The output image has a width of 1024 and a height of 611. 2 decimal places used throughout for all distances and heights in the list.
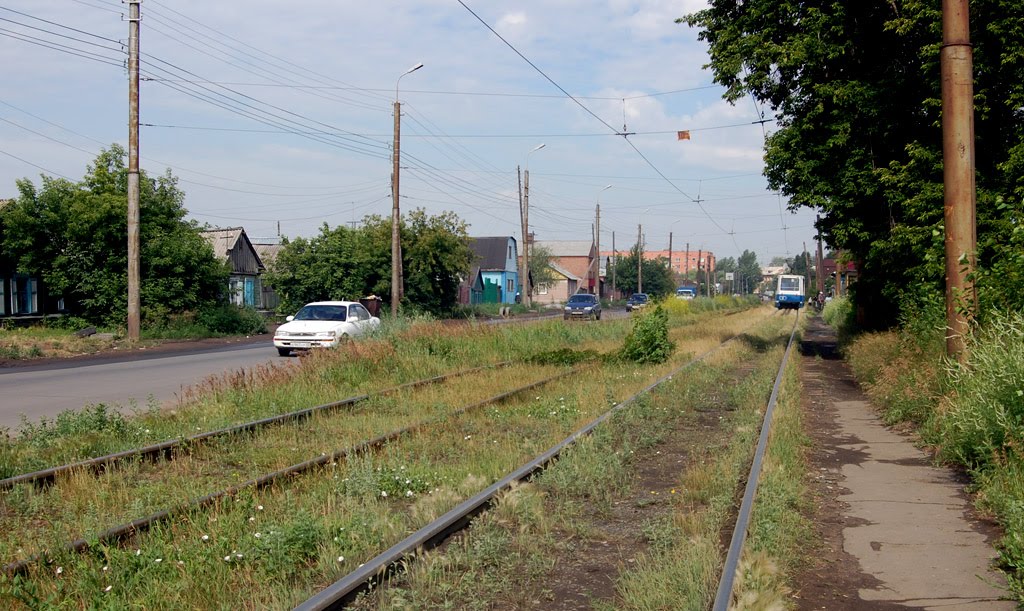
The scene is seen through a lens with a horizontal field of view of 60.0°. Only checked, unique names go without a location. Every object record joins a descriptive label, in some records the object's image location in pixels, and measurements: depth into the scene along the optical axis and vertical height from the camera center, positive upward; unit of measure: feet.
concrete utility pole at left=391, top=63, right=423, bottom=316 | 113.50 +7.18
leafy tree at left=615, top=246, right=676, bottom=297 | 344.49 +2.93
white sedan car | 72.90 -3.62
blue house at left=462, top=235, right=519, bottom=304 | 282.97 +5.03
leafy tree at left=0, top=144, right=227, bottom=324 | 103.09 +4.33
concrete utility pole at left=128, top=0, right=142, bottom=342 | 86.02 +11.31
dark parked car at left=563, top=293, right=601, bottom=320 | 161.99 -4.49
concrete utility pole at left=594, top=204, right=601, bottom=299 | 233.58 +14.47
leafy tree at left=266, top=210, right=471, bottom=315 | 140.05 +3.22
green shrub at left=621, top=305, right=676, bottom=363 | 65.82 -4.40
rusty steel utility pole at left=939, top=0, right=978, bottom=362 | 34.94 +5.26
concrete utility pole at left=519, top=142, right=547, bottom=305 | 173.99 +15.36
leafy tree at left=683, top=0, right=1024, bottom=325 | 53.31 +11.77
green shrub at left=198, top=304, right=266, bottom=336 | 110.52 -4.92
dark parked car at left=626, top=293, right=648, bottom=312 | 224.94 -4.63
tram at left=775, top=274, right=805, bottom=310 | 239.50 -1.94
